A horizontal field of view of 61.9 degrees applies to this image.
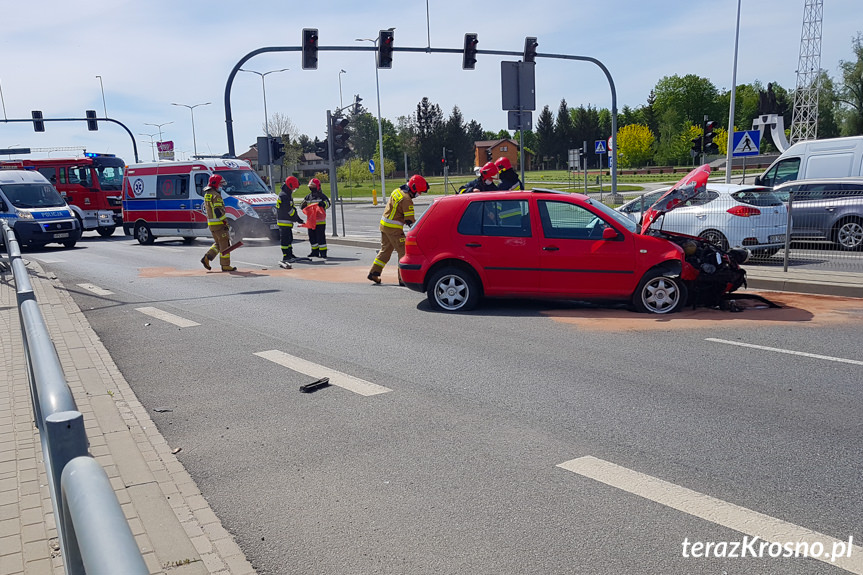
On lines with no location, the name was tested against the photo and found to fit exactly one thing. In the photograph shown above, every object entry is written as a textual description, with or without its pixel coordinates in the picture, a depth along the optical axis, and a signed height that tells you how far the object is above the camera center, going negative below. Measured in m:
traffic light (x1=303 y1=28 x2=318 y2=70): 21.53 +3.64
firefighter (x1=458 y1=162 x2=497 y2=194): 12.47 -0.25
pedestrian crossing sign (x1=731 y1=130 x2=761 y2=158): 21.48 +0.44
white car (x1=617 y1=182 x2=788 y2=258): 13.05 -1.10
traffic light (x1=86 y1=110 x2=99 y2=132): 40.25 +3.07
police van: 22.94 -1.02
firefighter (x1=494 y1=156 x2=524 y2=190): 12.93 -0.17
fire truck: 29.31 -0.34
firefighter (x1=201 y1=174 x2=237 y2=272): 14.89 -0.84
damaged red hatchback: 9.33 -1.19
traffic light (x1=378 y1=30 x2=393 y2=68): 22.33 +3.71
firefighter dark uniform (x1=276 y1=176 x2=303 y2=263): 16.70 -1.08
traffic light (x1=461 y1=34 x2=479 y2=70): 23.48 +3.71
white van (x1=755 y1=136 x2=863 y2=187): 16.42 -0.11
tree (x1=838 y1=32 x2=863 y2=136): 76.00 +6.70
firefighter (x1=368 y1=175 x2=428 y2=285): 12.43 -0.88
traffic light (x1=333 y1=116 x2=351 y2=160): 22.98 +1.00
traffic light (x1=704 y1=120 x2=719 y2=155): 26.26 +0.93
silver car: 13.83 -1.10
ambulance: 22.08 -0.79
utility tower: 64.81 +4.40
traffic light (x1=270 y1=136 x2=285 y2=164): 23.20 +0.71
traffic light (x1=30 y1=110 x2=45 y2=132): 40.00 +3.13
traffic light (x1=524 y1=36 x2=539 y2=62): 24.45 +3.99
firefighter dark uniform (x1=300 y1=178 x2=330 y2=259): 17.75 -1.46
